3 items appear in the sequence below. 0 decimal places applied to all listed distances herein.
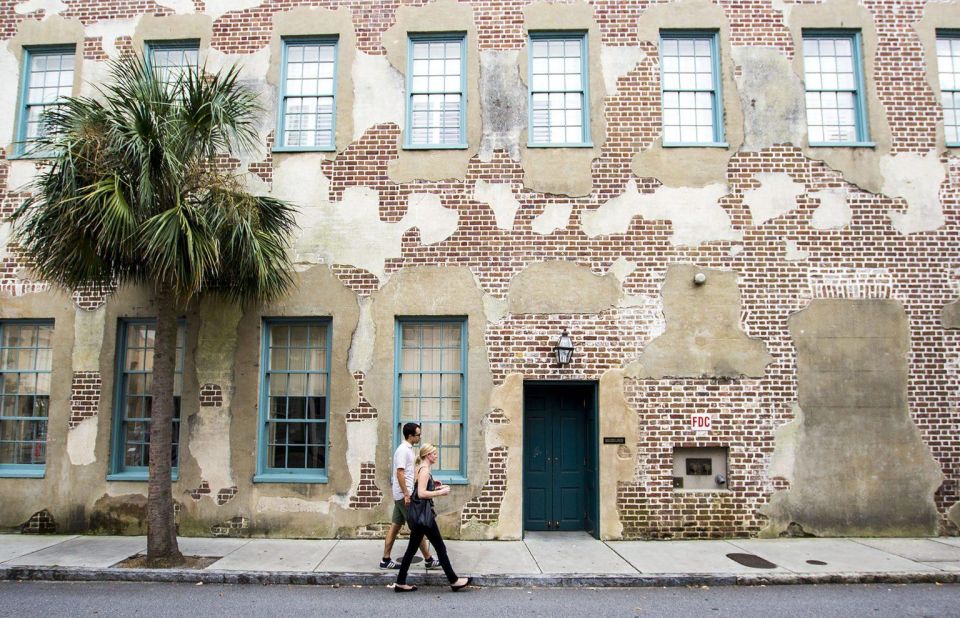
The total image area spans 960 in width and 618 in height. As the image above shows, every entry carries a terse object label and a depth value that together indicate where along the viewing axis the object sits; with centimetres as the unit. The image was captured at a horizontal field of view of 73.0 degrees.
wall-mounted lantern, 943
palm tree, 755
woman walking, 703
